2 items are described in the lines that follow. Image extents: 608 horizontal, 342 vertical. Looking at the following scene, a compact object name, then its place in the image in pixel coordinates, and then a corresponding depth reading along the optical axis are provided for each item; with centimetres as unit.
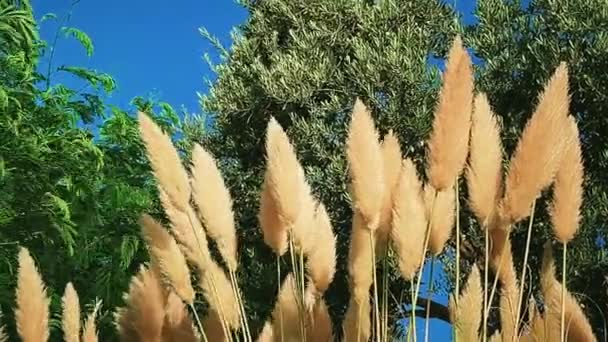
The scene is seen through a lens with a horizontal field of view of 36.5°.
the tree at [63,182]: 757
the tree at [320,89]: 729
